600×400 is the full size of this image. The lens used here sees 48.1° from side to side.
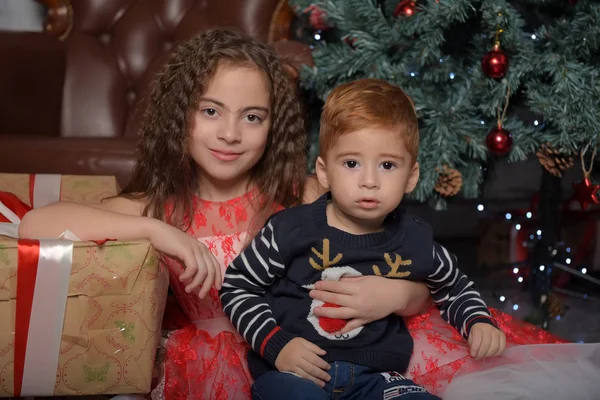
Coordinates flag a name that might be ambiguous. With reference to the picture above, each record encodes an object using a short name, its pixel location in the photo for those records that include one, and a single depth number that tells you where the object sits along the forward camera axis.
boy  1.34
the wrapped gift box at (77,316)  1.24
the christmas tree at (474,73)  2.01
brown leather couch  2.46
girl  1.40
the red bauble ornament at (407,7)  2.04
